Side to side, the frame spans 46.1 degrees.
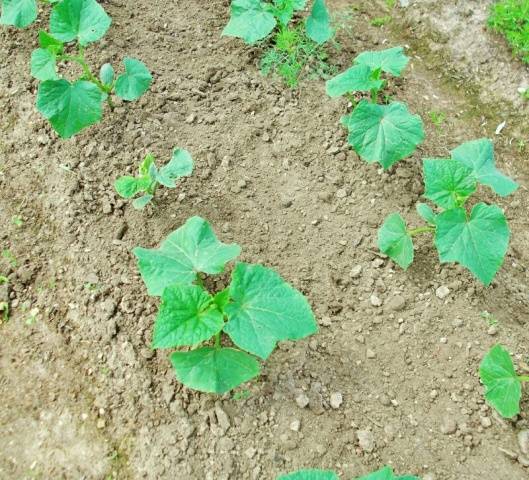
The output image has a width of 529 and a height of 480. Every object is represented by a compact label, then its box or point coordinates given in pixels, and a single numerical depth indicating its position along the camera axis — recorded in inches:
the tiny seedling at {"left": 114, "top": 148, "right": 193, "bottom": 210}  112.4
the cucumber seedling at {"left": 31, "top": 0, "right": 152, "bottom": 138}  116.4
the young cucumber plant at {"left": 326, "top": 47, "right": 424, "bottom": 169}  114.3
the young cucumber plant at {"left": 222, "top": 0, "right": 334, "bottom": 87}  132.3
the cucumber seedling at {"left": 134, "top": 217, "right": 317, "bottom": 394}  89.6
